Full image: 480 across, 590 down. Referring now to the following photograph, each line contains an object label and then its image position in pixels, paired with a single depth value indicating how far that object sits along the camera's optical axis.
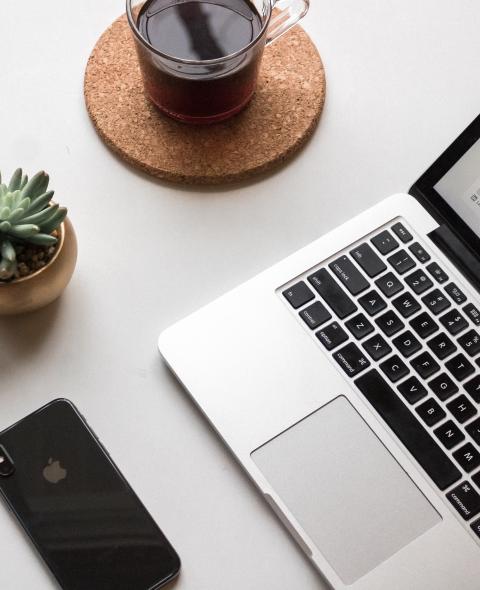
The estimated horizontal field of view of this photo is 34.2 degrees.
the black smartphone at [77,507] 0.66
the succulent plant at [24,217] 0.63
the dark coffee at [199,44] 0.73
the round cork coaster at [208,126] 0.79
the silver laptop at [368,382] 0.67
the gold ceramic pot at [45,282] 0.66
